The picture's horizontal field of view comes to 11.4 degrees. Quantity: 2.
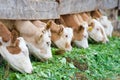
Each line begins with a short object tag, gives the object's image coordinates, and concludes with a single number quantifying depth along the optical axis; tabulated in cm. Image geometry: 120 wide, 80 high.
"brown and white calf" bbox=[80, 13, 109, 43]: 1296
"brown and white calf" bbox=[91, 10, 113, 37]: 1427
